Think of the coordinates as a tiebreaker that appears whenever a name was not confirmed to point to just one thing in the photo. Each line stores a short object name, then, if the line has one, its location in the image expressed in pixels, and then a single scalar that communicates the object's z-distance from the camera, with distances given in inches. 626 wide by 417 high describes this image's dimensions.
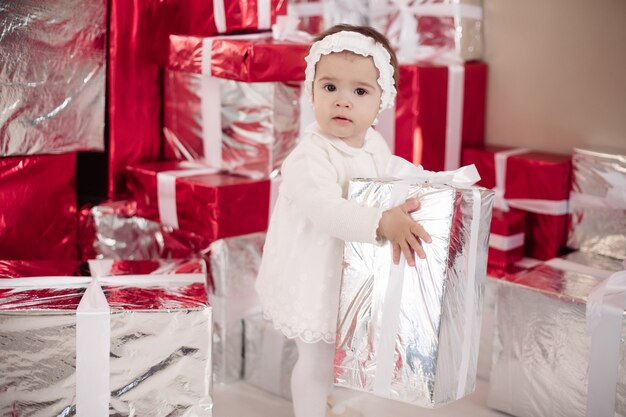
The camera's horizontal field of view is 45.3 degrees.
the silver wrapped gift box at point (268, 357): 63.5
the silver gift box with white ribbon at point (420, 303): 44.4
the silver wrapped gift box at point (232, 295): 64.1
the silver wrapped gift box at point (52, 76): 60.1
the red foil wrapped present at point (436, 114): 71.5
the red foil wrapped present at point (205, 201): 62.6
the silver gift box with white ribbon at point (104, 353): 48.6
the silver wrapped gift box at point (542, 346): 56.1
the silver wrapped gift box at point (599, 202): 63.9
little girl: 50.9
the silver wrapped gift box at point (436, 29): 74.9
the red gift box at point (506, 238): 66.4
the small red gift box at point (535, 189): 67.2
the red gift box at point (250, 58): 61.4
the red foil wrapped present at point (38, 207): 62.9
